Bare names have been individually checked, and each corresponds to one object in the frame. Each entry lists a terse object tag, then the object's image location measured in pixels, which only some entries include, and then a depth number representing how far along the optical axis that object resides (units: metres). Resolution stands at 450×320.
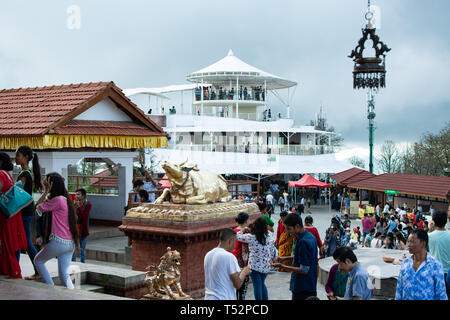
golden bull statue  10.72
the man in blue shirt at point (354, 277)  5.57
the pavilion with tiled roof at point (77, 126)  12.95
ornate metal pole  18.06
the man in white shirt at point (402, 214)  19.03
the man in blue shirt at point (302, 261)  6.38
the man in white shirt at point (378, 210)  26.52
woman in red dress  6.79
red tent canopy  30.62
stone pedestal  10.15
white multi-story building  41.88
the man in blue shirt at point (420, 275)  5.20
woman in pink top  6.68
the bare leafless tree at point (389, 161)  60.59
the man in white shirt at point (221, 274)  5.54
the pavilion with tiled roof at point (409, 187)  25.56
